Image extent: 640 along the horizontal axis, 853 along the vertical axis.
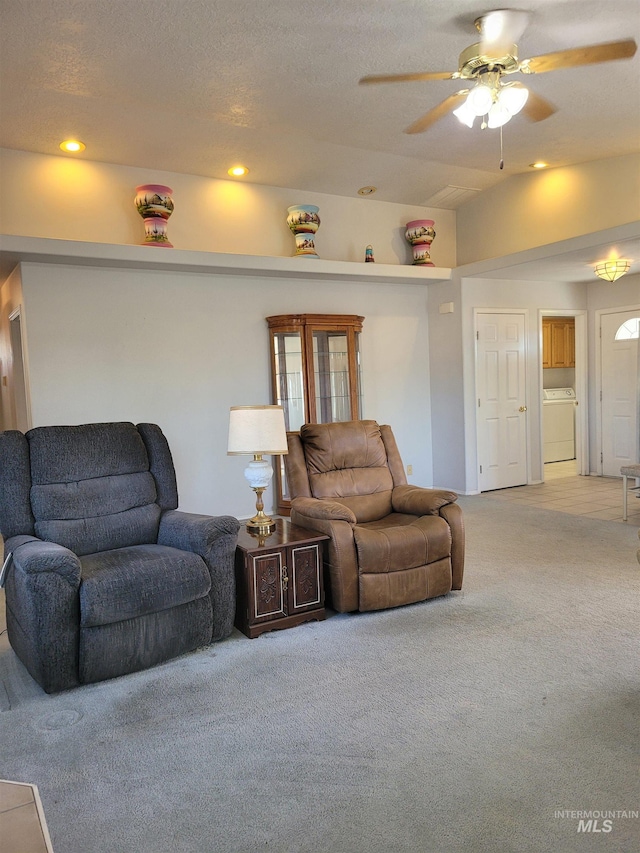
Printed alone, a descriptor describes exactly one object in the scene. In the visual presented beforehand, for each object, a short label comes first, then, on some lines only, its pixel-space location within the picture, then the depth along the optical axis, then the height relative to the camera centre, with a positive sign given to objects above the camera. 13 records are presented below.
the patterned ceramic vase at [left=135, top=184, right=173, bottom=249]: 4.88 +1.47
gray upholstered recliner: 2.54 -0.77
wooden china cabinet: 5.75 +0.17
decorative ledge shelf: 4.47 +1.06
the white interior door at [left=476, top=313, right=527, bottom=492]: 6.60 -0.26
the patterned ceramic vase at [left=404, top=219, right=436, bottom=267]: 6.27 +1.47
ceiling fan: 2.88 +1.46
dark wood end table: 3.08 -1.00
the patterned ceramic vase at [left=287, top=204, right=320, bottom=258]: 5.64 +1.49
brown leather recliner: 3.30 -0.79
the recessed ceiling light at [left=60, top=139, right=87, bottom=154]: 4.60 +1.90
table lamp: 3.22 -0.24
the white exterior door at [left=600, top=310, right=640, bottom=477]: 7.02 -0.23
